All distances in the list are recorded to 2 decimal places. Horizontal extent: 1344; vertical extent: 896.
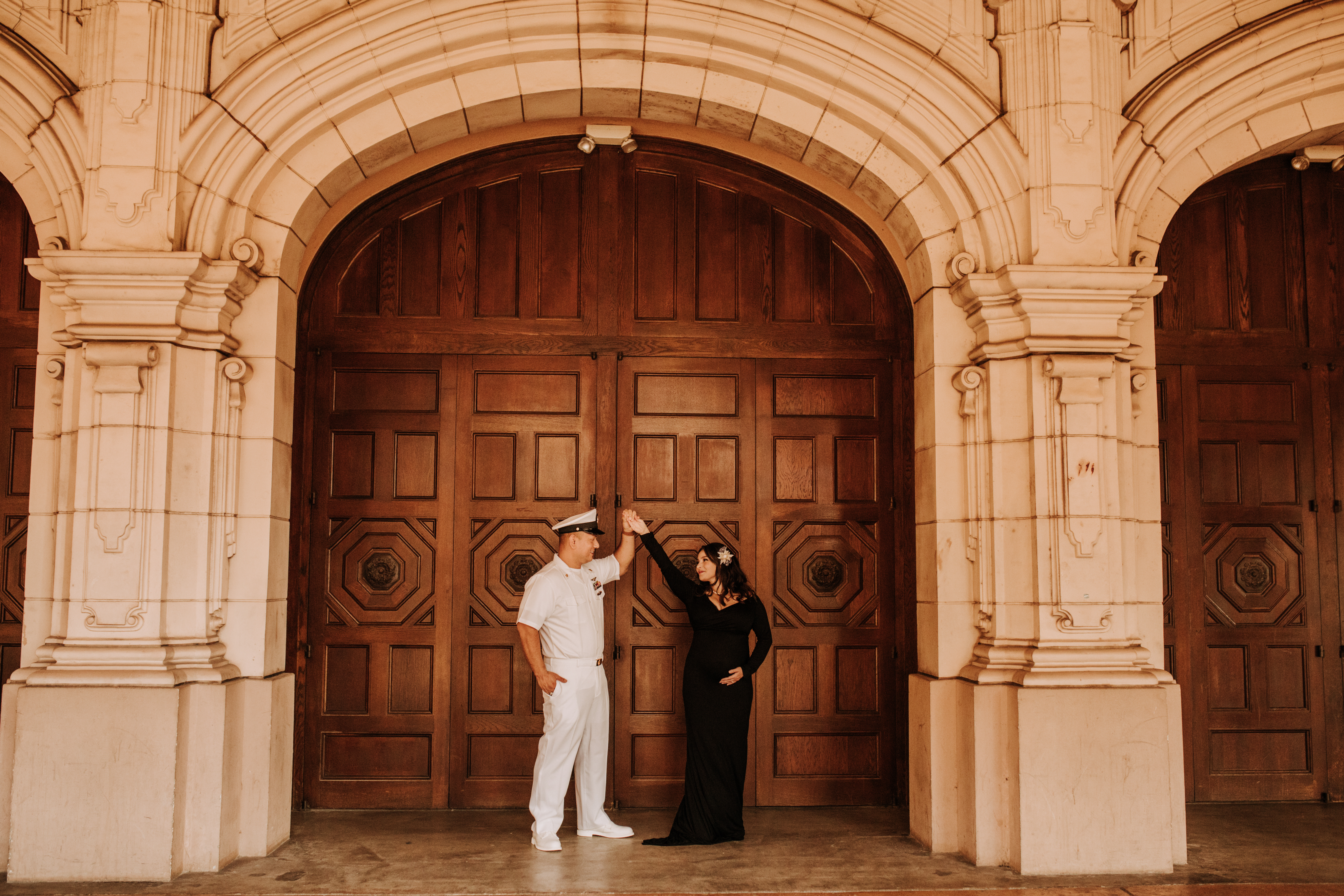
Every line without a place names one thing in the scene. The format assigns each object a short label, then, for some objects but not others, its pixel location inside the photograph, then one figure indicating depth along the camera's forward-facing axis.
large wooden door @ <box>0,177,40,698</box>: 6.21
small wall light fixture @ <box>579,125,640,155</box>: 6.50
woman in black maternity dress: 5.60
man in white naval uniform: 5.56
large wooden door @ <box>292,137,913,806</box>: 6.35
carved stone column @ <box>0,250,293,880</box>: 4.94
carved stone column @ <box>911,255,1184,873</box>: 5.18
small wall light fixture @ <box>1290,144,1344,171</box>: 6.62
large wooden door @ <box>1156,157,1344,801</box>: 6.61
